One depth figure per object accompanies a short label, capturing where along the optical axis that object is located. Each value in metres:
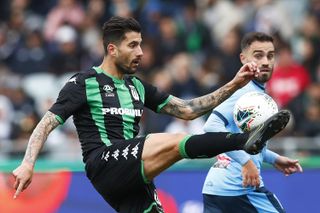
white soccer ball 15.73
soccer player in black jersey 14.81
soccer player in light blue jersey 17.02
